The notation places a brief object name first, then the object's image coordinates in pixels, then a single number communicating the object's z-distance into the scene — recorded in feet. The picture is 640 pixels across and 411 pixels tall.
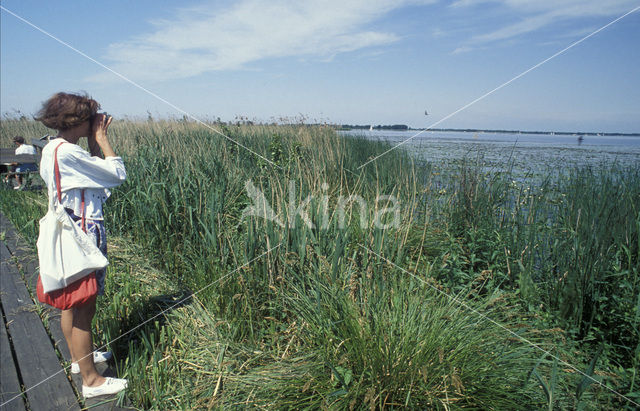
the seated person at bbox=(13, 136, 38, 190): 25.41
